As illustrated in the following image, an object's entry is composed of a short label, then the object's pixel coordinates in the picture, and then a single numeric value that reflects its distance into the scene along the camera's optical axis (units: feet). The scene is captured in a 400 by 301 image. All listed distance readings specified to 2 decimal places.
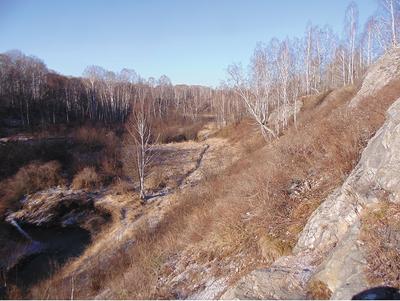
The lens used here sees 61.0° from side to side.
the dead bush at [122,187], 73.77
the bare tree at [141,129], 66.59
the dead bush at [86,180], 79.66
